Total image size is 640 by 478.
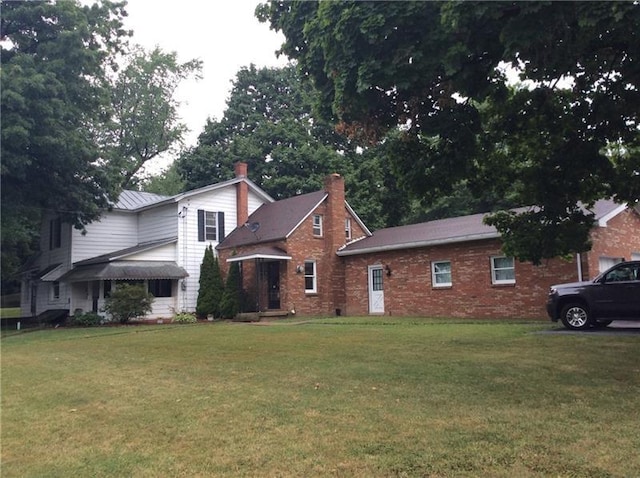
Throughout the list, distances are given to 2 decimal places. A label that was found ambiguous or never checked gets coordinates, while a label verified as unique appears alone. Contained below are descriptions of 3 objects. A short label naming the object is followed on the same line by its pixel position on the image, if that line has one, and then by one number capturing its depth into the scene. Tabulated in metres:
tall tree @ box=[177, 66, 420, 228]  37.28
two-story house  24.61
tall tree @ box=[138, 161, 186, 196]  47.84
